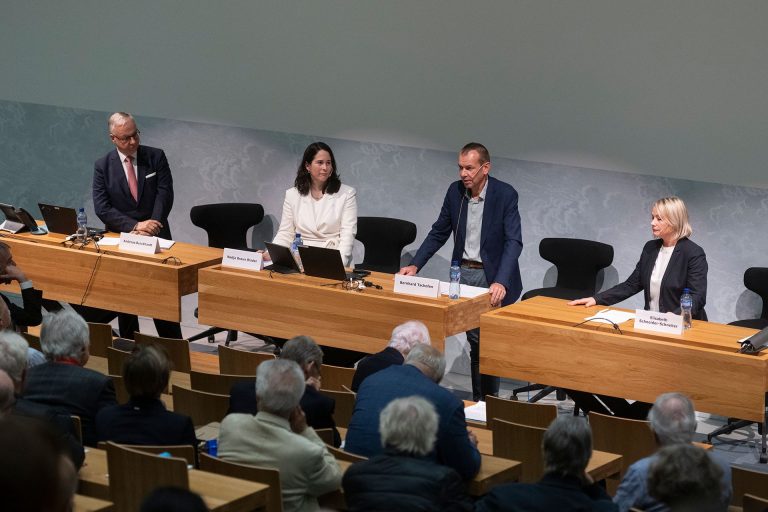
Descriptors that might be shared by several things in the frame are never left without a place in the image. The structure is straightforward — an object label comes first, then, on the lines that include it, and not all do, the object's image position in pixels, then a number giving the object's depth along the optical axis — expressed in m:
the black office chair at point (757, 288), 12.59
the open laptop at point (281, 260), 12.57
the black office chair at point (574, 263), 13.83
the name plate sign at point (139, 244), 13.43
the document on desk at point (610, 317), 10.99
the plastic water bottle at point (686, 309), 10.86
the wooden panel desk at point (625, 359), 9.93
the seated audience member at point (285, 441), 6.77
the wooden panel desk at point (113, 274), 12.93
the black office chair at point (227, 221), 15.91
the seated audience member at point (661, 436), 6.78
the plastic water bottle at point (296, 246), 13.29
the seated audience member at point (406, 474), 6.13
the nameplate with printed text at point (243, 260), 12.81
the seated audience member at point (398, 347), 8.96
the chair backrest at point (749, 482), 7.36
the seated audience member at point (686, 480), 5.67
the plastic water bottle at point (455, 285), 11.61
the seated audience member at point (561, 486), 6.07
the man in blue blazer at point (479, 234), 12.43
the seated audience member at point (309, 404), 7.88
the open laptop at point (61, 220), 14.15
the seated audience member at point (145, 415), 7.19
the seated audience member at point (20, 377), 7.13
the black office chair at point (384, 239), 14.85
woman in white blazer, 13.40
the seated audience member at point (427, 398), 7.13
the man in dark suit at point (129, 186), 14.37
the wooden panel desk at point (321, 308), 11.50
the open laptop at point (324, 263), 12.18
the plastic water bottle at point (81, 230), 13.90
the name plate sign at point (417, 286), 11.70
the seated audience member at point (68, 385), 7.81
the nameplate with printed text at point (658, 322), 10.48
